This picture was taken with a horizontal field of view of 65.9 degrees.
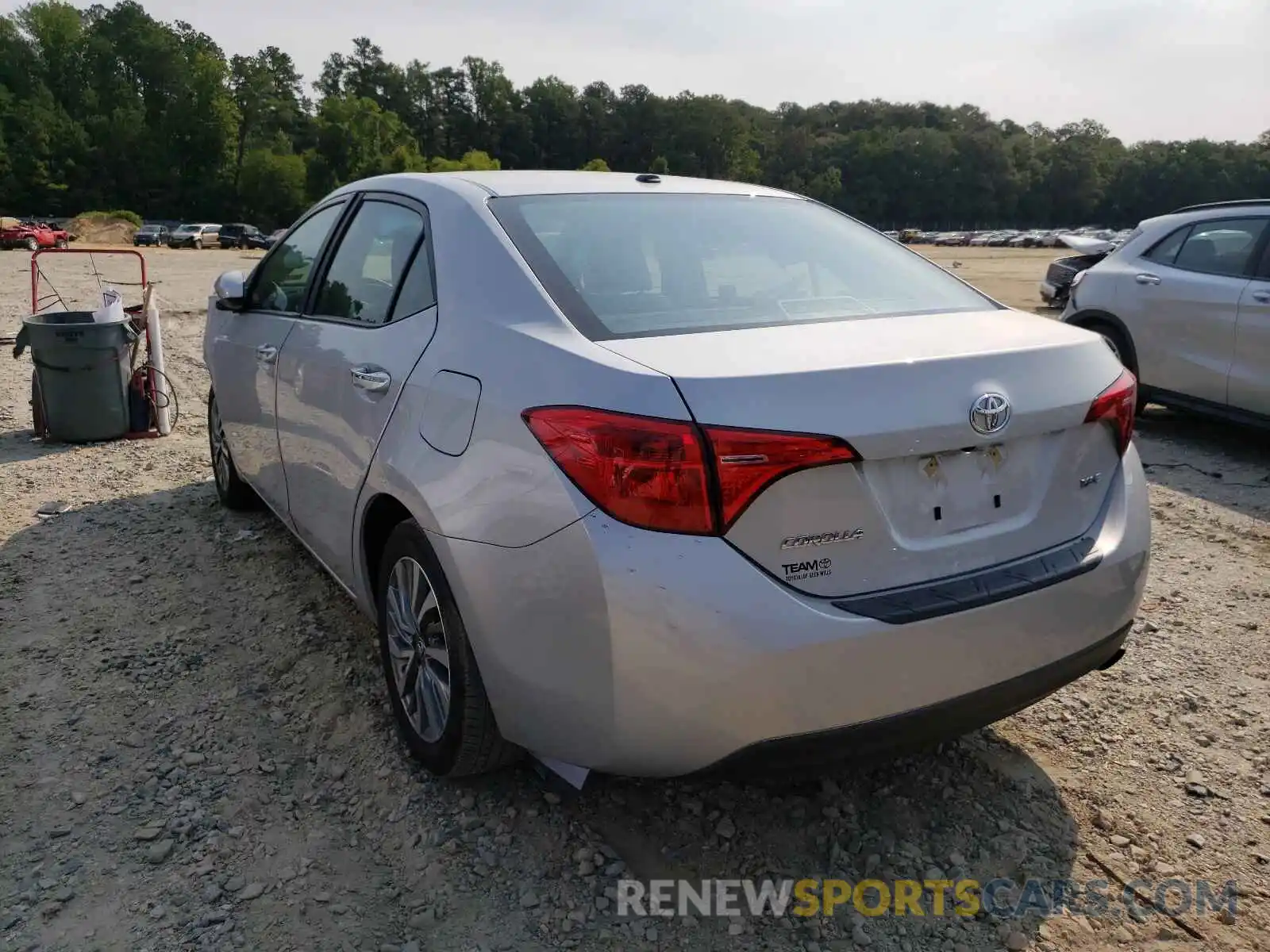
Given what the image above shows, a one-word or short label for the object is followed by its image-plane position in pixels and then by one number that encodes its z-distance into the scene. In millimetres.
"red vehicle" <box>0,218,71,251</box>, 37344
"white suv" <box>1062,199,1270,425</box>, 6195
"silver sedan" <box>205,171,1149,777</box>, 2008
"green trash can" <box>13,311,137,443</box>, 6551
